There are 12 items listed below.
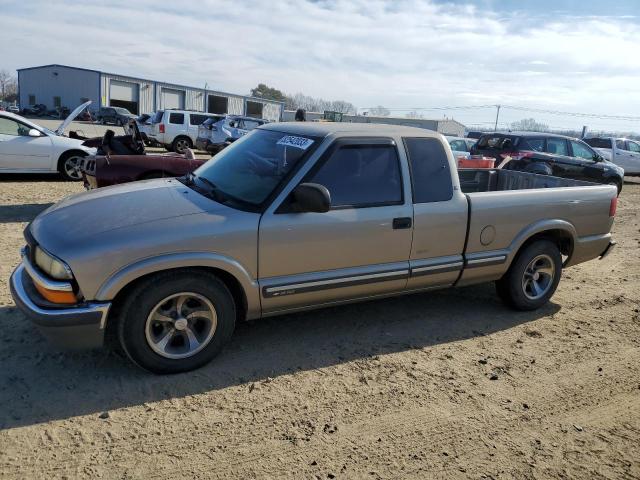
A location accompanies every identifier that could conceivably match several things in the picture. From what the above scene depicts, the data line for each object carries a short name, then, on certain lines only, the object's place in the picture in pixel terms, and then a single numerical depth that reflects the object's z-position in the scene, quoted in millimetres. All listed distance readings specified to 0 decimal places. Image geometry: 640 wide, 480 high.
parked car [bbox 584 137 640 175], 19625
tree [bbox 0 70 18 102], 89925
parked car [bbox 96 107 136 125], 43803
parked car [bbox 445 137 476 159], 16133
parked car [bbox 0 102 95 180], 10273
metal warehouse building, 51938
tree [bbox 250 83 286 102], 88875
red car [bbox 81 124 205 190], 7402
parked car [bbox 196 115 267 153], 19266
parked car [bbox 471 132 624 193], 12633
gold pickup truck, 3289
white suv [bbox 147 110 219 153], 20734
